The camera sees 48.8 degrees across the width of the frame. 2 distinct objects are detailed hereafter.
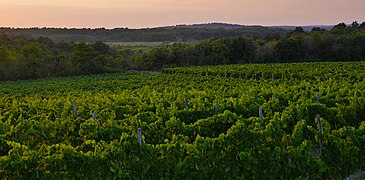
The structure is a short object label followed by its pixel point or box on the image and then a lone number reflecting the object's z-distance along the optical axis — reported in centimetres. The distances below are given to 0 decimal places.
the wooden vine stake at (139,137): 752
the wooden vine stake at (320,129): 879
